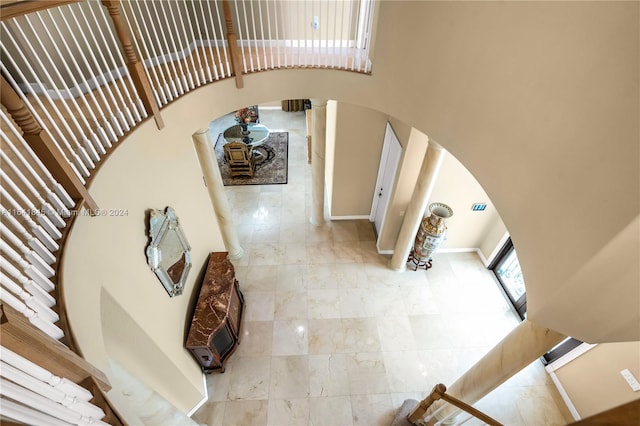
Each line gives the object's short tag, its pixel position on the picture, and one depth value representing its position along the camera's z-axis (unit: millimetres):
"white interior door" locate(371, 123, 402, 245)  5438
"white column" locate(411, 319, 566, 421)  2586
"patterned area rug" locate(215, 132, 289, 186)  8070
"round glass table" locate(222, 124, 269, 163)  8160
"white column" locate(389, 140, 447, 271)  4301
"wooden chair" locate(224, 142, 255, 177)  7594
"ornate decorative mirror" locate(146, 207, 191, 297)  2918
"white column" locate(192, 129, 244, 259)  4500
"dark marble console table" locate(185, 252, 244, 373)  3857
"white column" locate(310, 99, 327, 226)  5188
